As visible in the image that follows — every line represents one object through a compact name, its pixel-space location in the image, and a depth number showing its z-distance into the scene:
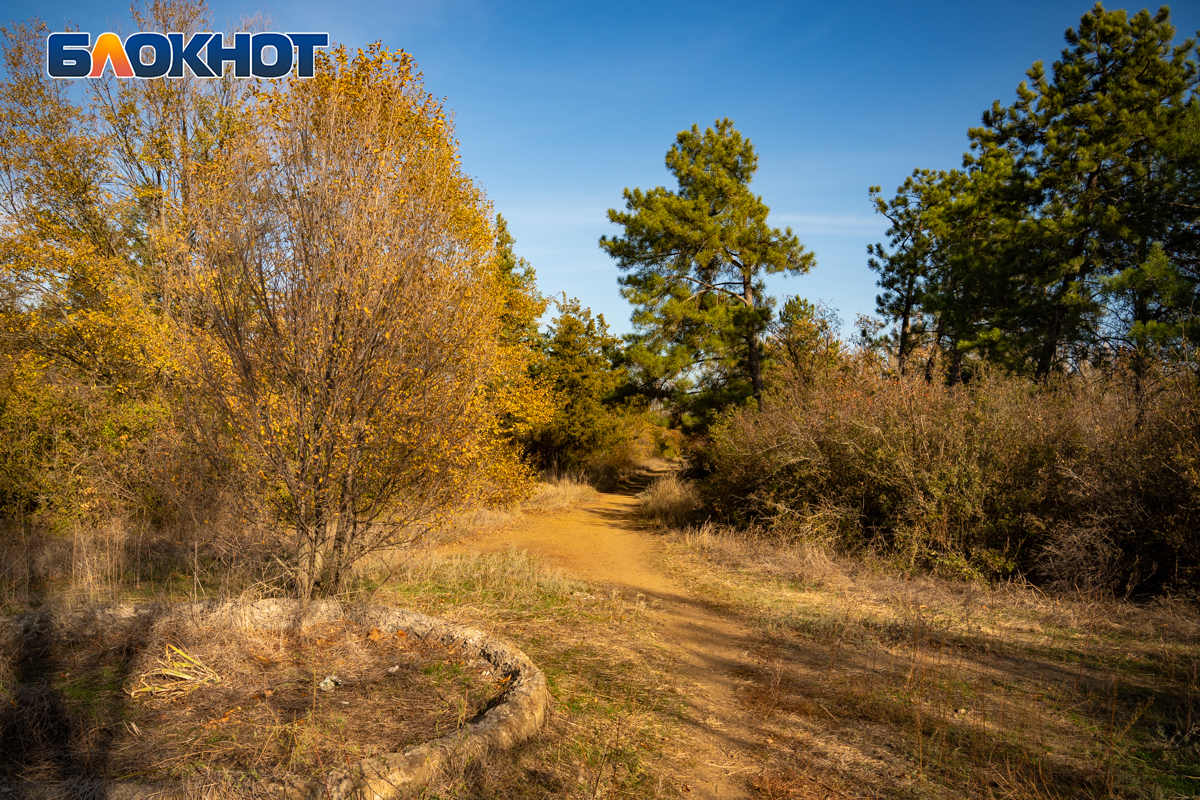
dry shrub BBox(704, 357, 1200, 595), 7.30
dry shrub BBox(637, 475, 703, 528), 15.05
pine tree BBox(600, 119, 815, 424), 18.52
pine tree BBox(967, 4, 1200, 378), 12.50
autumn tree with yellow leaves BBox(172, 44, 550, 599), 5.34
